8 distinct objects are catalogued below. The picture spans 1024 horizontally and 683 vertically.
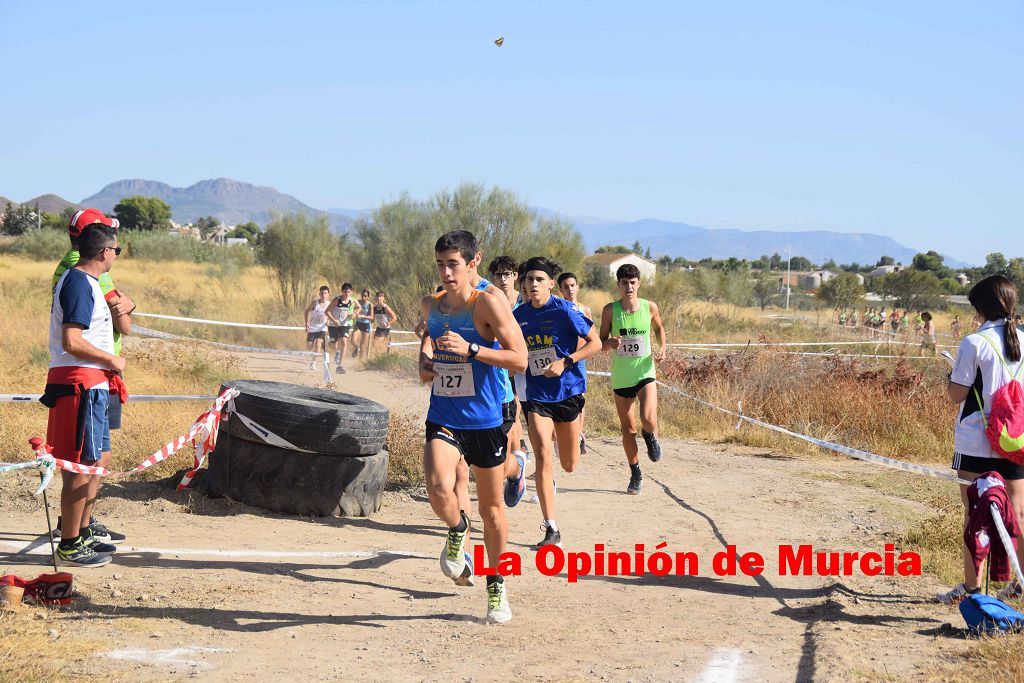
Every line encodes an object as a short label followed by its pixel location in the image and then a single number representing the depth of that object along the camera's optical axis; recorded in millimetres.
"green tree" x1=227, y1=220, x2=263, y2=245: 145412
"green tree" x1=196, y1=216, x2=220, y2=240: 120262
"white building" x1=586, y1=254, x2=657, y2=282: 103694
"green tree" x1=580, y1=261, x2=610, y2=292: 59672
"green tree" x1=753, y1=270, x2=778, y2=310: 67438
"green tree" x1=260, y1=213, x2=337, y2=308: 35719
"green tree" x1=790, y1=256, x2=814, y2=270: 173050
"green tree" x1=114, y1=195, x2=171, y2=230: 118375
